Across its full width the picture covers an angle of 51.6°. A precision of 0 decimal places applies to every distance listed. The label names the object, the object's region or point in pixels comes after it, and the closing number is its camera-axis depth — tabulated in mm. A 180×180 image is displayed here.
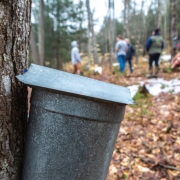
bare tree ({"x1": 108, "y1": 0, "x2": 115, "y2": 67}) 13064
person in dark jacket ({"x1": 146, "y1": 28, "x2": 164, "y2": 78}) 6570
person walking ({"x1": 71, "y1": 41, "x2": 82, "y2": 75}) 8237
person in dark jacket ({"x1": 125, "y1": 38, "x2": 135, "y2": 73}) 8954
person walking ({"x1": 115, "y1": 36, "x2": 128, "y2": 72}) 8172
